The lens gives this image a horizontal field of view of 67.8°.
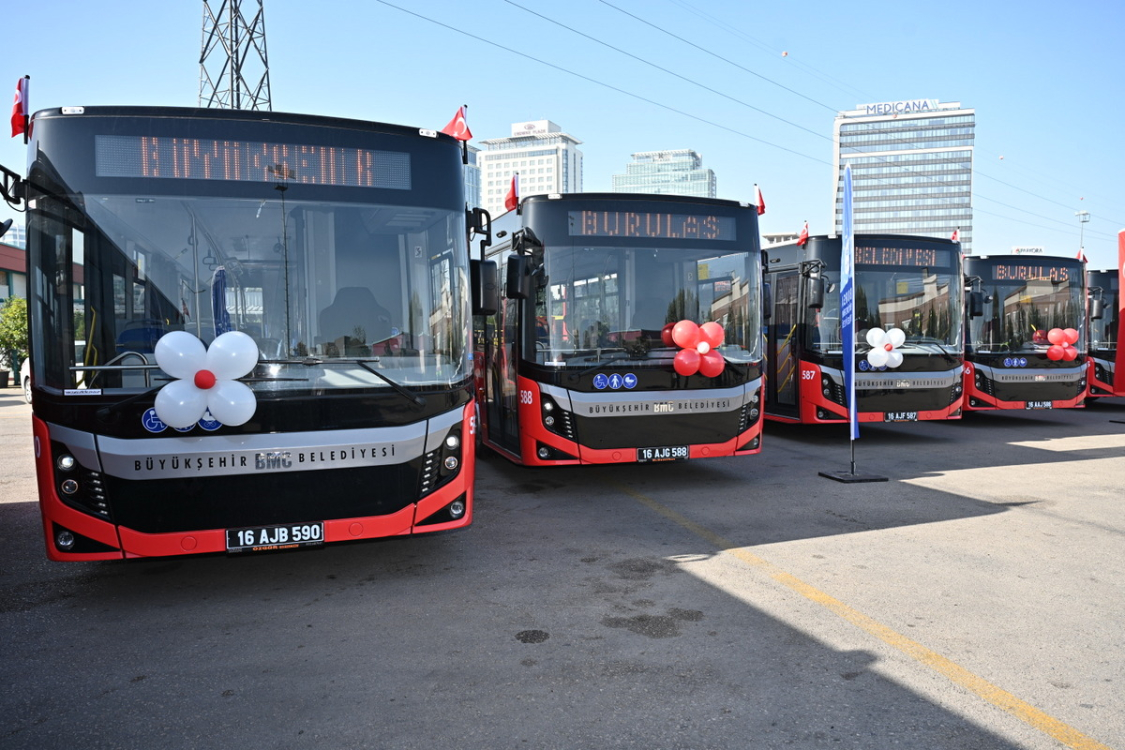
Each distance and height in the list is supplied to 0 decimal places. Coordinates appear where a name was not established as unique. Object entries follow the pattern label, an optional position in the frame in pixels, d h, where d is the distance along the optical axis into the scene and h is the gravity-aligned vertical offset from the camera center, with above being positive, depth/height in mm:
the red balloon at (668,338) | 8453 -89
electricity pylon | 29406 +10451
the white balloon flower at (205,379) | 4676 -230
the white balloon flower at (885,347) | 11766 -312
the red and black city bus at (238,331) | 4766 +38
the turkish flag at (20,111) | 5020 +1385
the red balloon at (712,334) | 8414 -55
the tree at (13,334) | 30500 +272
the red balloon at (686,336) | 8344 -72
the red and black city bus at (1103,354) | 16969 -672
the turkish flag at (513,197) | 8680 +1418
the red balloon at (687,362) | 8297 -331
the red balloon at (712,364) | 8375 -358
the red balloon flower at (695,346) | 8320 -174
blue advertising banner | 9141 +291
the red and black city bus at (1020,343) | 13859 -343
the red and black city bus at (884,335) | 12031 -138
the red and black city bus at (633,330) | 8250 -1
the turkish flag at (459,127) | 6754 +1687
